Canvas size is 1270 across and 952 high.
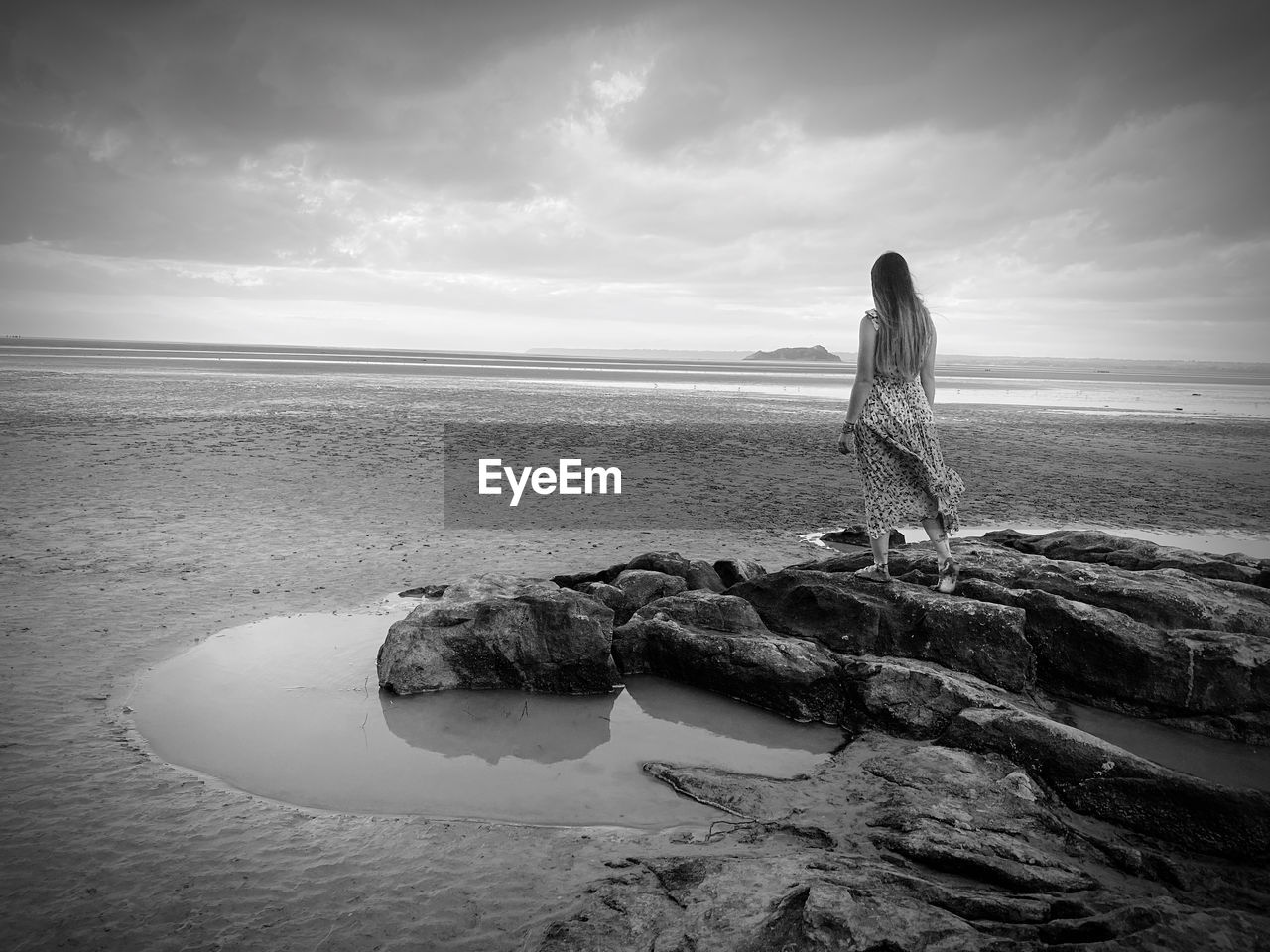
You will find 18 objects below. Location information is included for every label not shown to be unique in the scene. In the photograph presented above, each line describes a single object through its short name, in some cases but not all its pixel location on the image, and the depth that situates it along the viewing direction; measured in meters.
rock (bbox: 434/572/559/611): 6.59
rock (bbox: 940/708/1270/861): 3.80
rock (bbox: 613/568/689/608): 7.36
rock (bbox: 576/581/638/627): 7.09
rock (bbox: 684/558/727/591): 7.82
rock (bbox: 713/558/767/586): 8.11
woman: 6.39
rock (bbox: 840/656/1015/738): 5.16
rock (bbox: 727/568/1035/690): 5.85
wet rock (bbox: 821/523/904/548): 11.01
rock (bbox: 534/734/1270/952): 2.89
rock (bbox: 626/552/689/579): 8.00
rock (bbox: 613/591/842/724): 5.59
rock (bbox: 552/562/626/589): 8.09
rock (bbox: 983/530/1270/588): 7.51
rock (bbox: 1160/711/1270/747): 5.17
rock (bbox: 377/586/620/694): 5.94
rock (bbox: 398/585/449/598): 7.96
